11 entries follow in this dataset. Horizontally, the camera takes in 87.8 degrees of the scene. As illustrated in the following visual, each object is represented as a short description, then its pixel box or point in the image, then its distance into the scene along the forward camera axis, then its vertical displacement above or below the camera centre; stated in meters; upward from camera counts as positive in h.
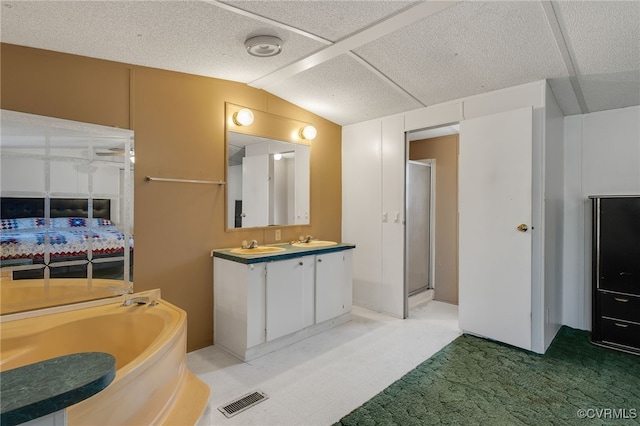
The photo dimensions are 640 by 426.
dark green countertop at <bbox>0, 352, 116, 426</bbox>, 0.58 -0.33
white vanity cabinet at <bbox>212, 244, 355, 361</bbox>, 2.77 -0.75
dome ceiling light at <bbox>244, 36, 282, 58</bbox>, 2.29 +1.20
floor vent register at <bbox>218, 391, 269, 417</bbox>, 2.08 -1.23
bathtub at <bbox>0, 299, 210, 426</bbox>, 1.32 -0.75
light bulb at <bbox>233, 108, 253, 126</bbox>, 3.22 +0.95
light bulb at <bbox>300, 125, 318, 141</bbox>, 3.85 +0.96
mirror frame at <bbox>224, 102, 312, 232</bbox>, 3.19 +0.90
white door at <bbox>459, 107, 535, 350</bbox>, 2.87 -0.11
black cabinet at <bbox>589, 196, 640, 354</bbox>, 2.85 -0.51
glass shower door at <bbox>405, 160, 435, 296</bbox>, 4.43 -0.14
